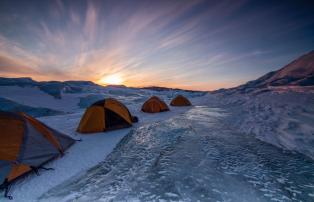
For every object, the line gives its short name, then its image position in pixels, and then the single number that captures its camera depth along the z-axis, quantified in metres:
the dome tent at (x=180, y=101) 24.59
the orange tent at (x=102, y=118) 9.43
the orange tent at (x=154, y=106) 17.37
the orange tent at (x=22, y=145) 4.22
